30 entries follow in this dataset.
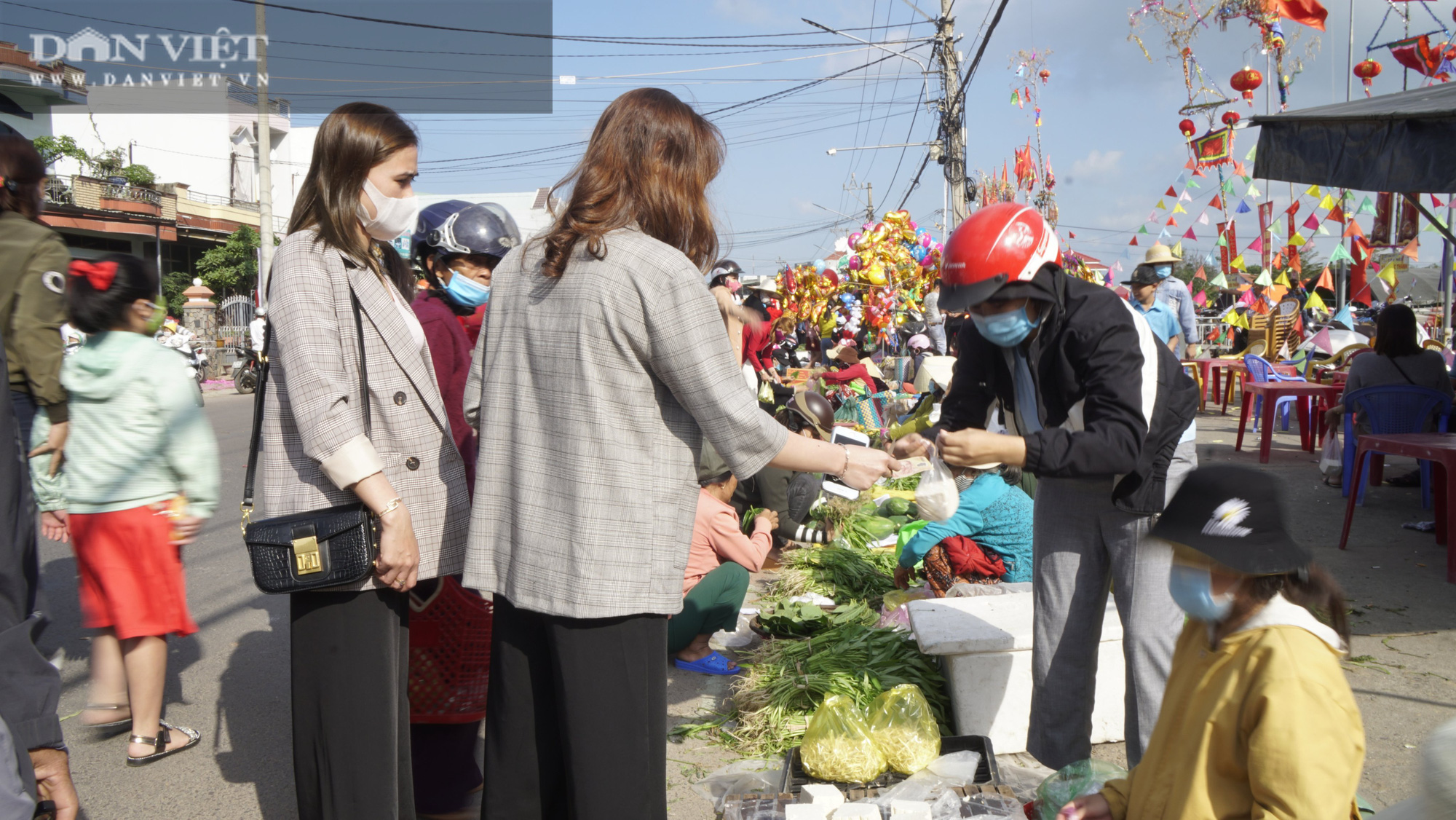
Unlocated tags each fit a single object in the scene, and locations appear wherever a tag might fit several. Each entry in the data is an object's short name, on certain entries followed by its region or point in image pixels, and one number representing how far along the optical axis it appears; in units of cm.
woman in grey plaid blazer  197
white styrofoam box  343
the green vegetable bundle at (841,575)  546
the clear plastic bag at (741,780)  327
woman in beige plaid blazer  226
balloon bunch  1139
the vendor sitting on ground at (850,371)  1045
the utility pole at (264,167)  1952
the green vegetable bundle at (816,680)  369
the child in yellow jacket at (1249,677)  165
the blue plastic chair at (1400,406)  666
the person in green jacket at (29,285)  326
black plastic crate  294
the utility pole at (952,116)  1898
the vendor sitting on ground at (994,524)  457
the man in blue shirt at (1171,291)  1042
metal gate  2750
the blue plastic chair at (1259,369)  954
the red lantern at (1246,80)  1239
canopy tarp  444
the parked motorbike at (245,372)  2058
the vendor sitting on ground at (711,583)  446
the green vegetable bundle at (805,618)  453
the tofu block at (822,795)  275
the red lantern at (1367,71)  1123
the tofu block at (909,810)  256
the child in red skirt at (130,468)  336
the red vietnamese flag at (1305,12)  781
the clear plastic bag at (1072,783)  251
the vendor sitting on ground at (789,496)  629
